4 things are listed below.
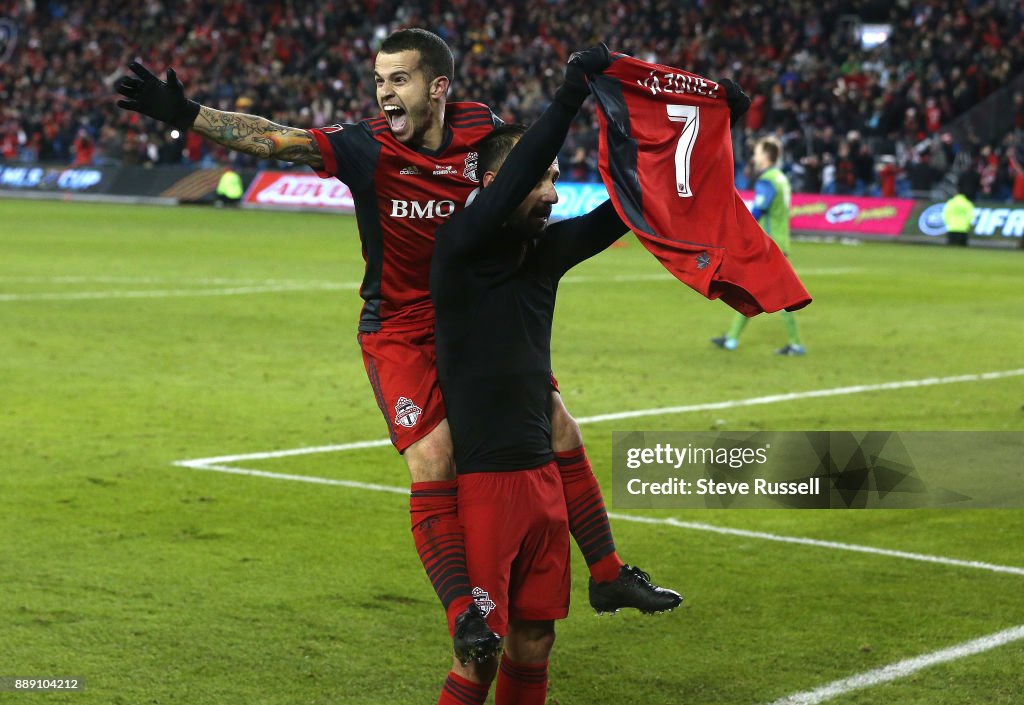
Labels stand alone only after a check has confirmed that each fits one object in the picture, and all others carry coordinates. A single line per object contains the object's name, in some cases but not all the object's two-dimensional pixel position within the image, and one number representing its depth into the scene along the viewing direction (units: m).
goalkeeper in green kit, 28.56
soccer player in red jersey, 8.99
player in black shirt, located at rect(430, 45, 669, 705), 8.46
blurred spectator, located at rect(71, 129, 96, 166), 88.19
